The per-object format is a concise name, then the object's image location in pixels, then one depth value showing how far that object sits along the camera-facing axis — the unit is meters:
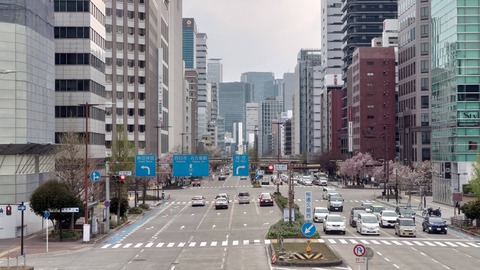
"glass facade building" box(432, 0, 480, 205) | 89.25
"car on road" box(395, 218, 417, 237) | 57.19
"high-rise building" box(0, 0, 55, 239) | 58.06
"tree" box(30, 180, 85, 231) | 55.25
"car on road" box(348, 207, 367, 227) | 64.33
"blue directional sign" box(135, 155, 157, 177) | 68.07
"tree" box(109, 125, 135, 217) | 76.19
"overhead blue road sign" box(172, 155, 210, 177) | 67.12
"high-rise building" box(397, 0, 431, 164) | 134.62
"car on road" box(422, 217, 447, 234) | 59.92
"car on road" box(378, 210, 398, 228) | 64.88
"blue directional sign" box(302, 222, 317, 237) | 38.53
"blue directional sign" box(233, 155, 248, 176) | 66.19
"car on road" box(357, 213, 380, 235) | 57.56
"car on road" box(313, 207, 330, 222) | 68.38
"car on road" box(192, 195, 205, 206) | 92.81
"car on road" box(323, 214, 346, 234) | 57.78
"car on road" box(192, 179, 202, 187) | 147.88
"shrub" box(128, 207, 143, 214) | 81.94
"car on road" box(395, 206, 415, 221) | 69.75
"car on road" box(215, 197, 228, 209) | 86.69
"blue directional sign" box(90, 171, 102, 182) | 54.35
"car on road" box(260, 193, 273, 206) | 89.25
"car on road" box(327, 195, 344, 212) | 82.25
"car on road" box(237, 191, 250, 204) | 94.81
